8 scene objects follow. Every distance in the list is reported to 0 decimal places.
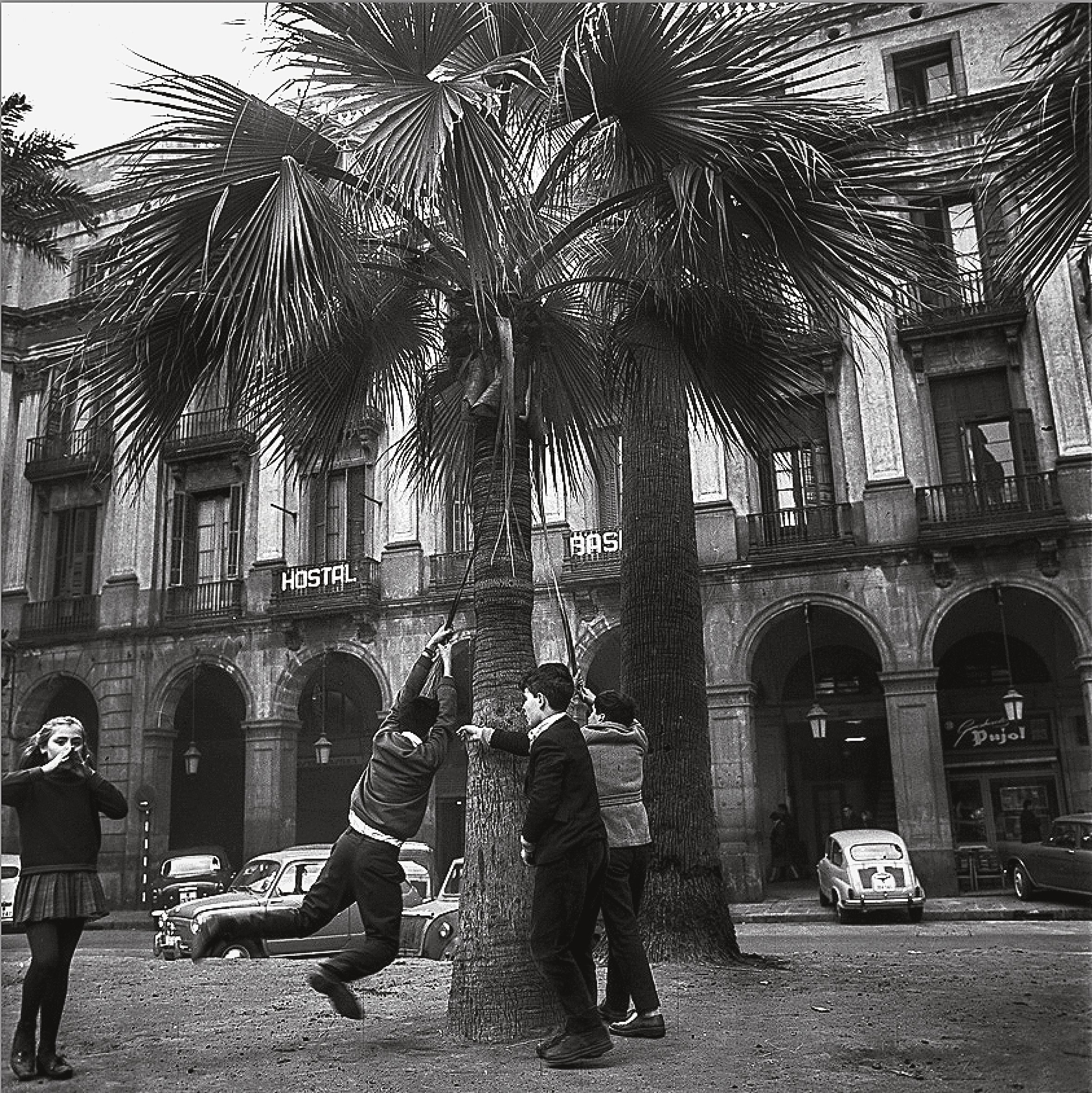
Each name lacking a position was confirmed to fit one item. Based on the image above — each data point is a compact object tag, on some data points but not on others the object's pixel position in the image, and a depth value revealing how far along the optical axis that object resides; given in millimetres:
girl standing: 4672
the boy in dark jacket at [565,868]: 4746
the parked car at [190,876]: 15836
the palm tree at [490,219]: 5379
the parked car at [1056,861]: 14914
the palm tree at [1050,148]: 4852
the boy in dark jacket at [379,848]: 4754
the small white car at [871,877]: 15383
